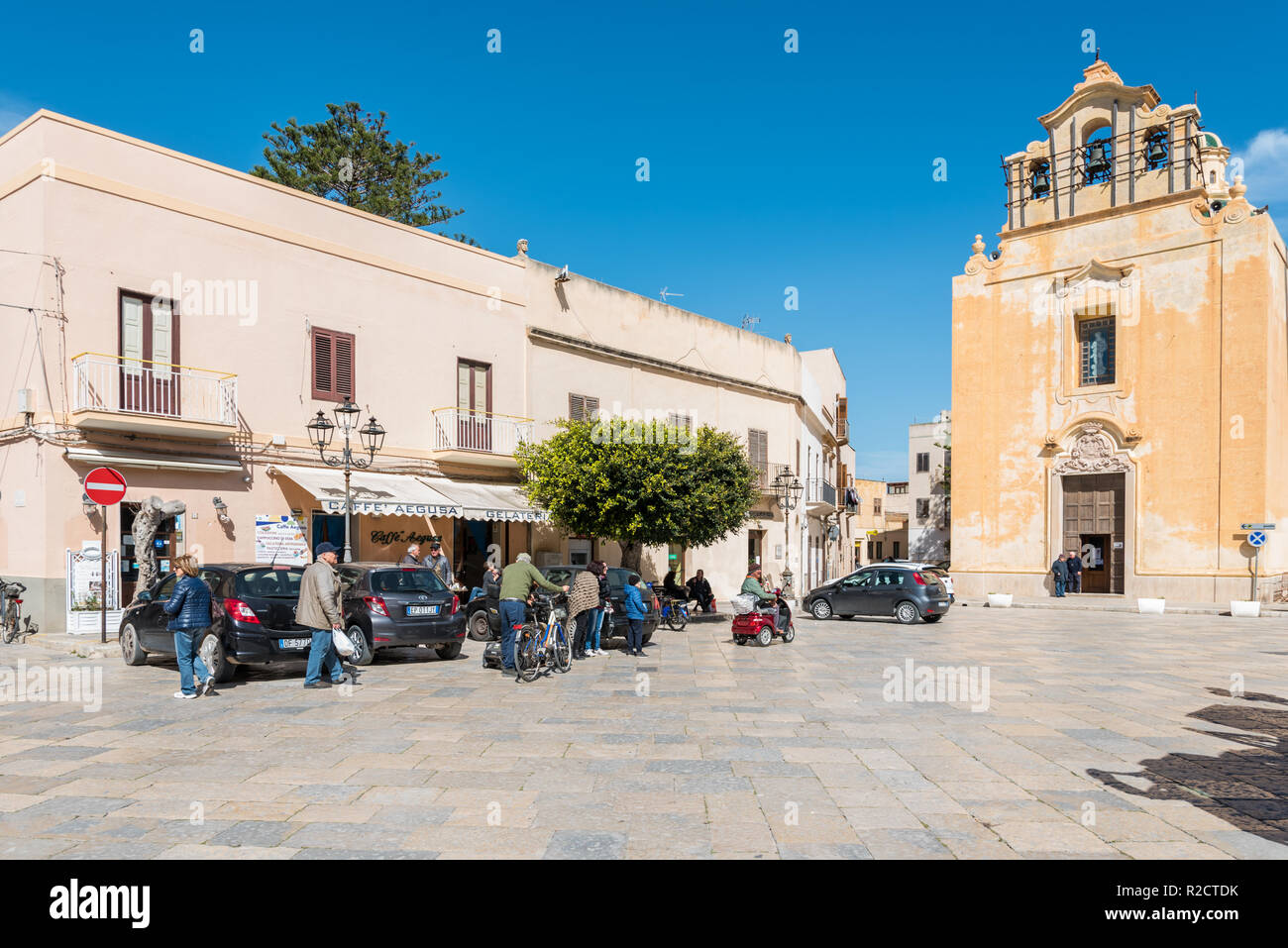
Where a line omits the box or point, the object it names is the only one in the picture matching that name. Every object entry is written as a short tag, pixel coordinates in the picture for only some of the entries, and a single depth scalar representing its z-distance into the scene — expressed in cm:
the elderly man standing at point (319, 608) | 1063
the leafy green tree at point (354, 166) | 3725
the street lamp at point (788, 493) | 3106
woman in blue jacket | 998
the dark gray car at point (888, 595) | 2230
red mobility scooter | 1652
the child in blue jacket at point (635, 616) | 1490
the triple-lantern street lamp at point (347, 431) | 1691
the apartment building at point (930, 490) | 6153
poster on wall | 1820
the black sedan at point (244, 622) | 1095
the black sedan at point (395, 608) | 1276
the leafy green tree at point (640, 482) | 2030
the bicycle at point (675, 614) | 2027
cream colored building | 1565
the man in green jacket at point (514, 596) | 1212
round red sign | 1358
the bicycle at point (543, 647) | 1183
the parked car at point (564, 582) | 1599
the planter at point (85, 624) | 1543
